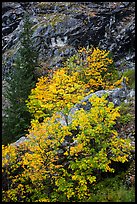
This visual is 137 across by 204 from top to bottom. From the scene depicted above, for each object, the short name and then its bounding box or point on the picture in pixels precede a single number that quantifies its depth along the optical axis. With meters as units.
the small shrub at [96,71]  37.91
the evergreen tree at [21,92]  33.85
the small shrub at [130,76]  37.46
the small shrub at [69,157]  18.56
